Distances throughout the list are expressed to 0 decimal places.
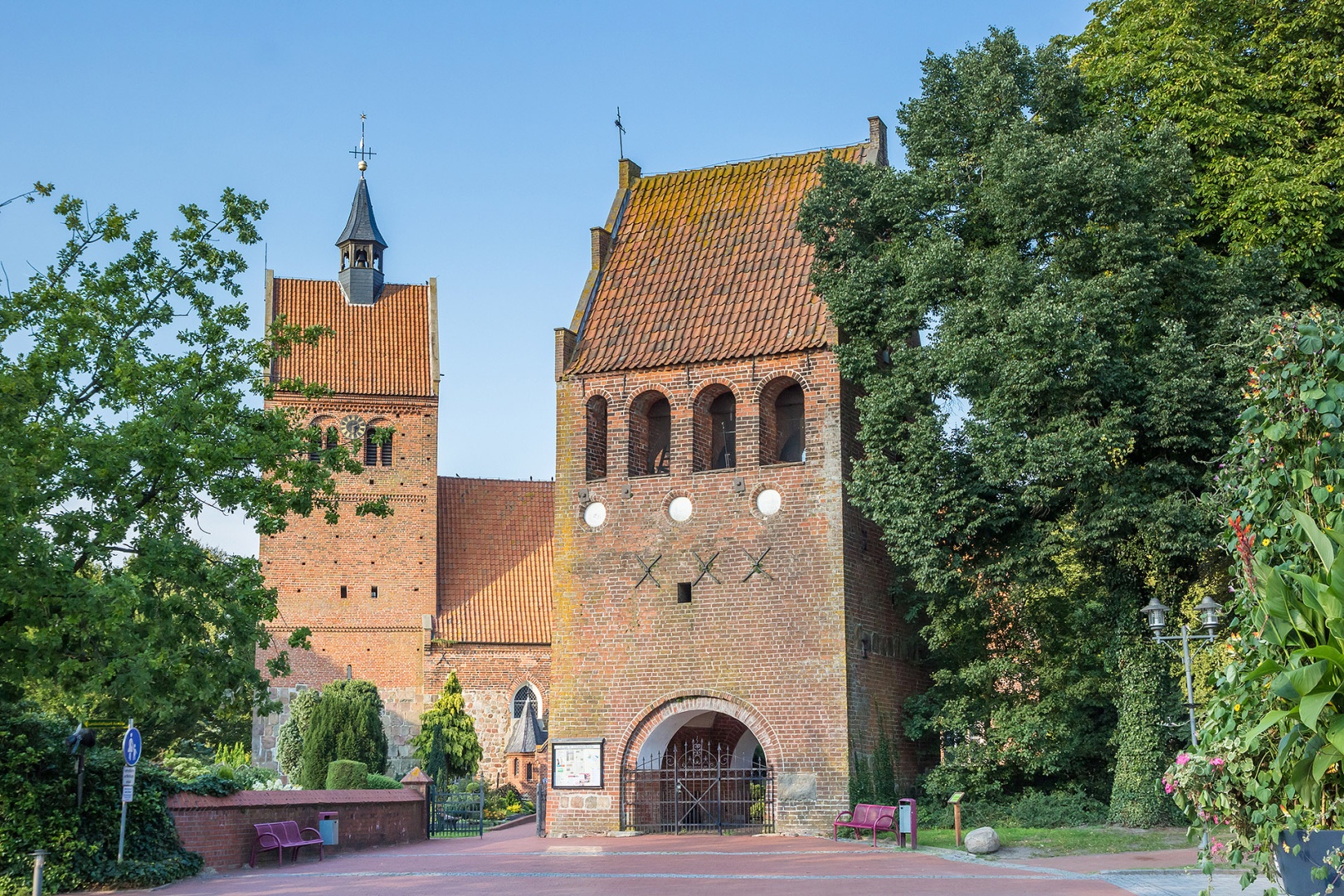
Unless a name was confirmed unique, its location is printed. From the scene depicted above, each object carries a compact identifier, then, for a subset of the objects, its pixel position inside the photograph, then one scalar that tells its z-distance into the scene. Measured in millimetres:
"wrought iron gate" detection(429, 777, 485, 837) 25516
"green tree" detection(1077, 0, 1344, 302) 20938
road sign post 14805
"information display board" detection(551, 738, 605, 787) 23312
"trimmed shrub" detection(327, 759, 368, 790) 27203
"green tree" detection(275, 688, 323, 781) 33906
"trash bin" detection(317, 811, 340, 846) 20250
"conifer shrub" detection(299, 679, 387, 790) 31969
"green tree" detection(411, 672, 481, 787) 35406
